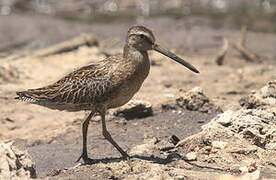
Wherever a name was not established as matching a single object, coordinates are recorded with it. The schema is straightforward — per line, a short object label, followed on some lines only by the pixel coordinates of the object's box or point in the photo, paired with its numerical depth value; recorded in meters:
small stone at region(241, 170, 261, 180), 12.12
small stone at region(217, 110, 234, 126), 15.45
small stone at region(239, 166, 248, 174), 13.67
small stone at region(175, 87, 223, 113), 18.72
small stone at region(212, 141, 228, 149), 14.80
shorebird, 14.48
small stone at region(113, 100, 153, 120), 18.59
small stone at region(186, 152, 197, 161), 14.57
